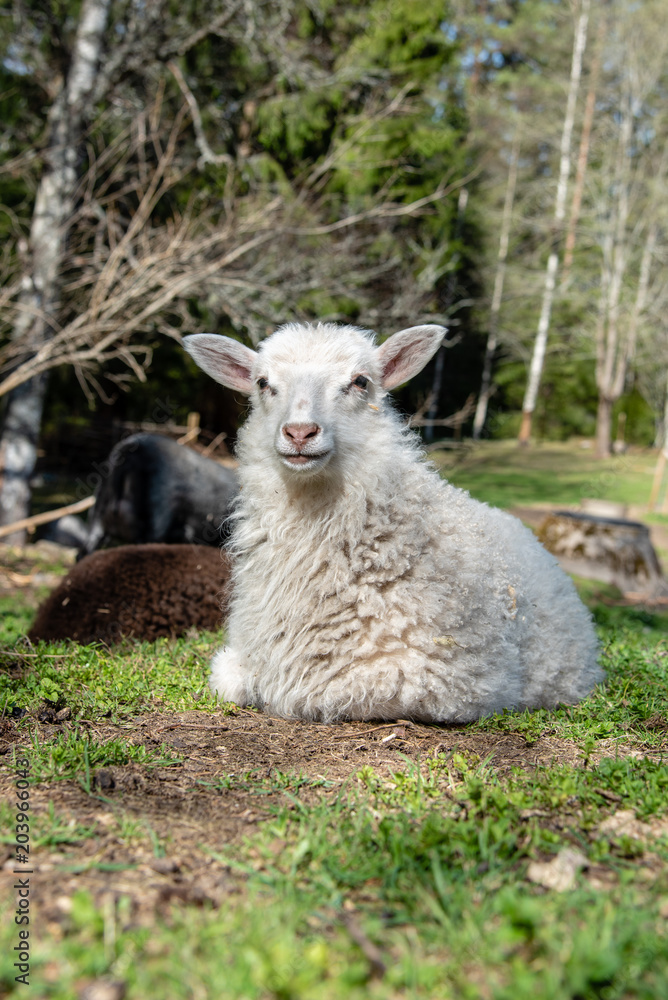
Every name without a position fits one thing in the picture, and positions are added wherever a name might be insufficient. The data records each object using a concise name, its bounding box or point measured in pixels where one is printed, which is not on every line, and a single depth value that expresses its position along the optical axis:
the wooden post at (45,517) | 7.86
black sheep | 8.24
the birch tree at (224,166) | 9.03
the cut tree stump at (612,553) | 10.16
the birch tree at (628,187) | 28.11
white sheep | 3.33
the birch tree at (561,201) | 28.28
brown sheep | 5.10
